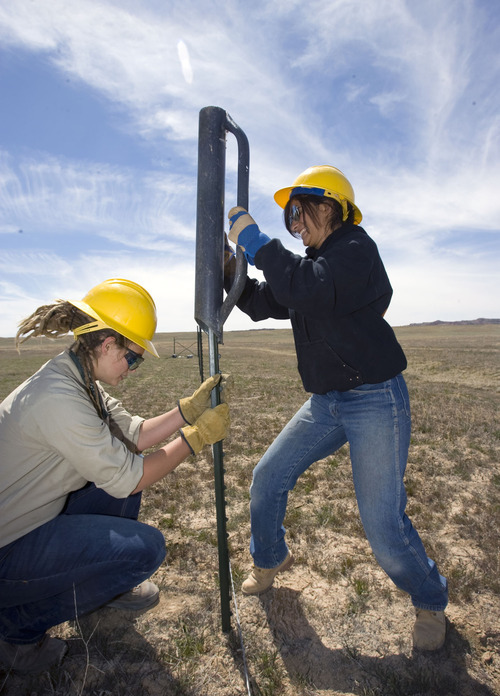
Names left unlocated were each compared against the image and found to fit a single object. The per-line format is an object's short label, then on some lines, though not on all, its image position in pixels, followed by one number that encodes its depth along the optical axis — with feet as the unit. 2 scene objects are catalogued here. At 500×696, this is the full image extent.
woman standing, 6.39
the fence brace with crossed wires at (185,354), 118.36
